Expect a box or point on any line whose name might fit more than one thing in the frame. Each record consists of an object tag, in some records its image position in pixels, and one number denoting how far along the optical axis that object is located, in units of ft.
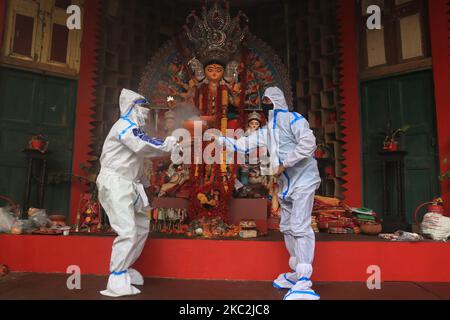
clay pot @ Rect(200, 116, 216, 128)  18.74
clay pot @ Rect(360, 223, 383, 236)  14.99
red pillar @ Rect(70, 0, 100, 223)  20.13
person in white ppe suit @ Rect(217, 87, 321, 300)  10.23
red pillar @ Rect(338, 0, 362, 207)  20.02
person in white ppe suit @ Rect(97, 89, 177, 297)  10.19
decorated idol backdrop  16.94
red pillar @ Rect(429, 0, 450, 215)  17.62
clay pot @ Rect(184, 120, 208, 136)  18.15
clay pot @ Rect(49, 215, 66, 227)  15.22
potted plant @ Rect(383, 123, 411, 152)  17.52
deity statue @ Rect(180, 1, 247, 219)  19.70
